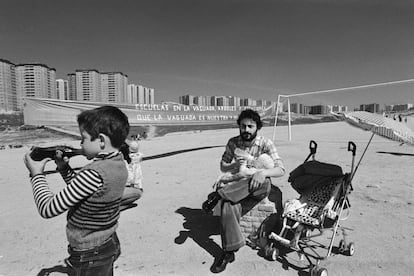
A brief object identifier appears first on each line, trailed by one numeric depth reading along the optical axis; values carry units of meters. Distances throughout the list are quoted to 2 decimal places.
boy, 1.39
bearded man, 2.76
